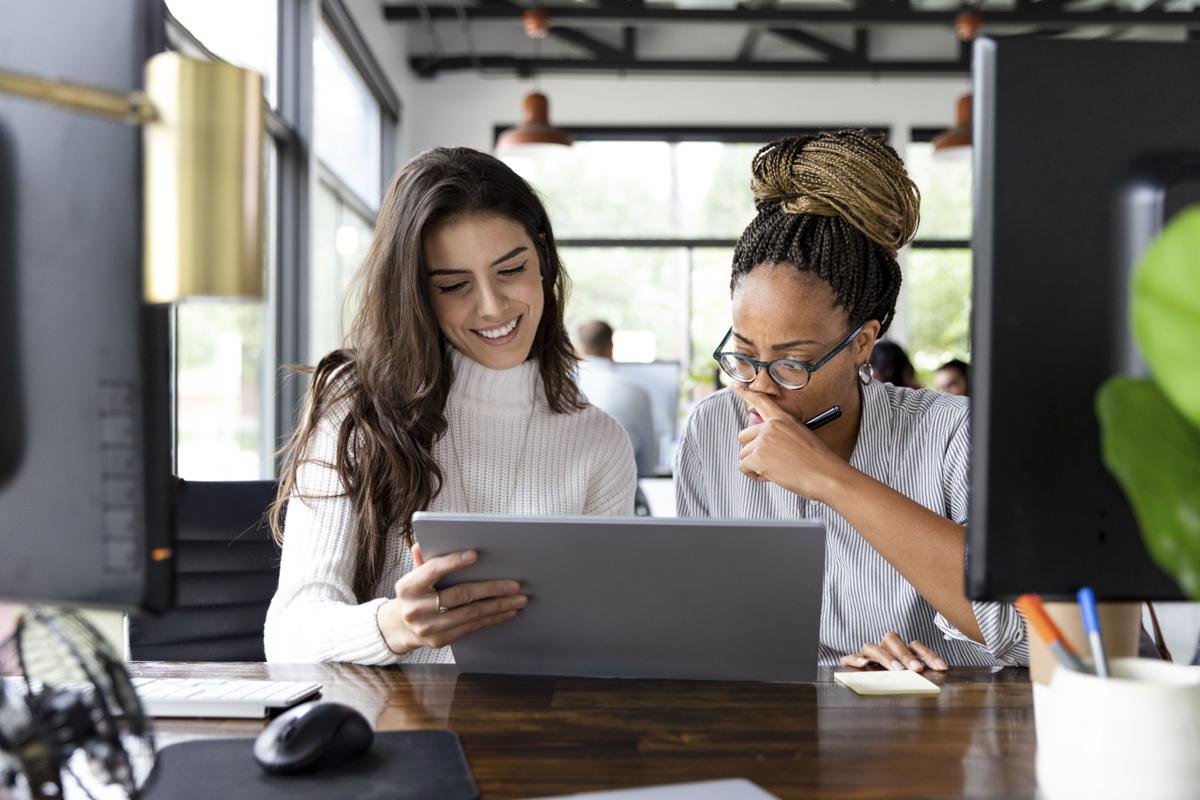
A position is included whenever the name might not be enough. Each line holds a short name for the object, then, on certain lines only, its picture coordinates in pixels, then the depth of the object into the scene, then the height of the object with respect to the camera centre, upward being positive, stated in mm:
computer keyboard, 1011 -319
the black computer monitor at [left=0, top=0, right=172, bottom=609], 624 +13
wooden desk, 847 -329
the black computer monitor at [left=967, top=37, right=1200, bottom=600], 699 +46
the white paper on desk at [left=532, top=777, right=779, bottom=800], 785 -312
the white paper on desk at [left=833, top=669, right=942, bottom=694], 1137 -339
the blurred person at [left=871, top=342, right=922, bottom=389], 4168 +18
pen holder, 677 -233
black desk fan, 650 -211
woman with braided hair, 1568 -54
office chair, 1805 -361
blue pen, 707 -169
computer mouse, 834 -295
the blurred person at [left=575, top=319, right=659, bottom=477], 4312 -150
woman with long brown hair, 1570 -68
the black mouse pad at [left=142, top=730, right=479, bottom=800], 796 -317
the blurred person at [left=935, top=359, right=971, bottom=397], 4791 -40
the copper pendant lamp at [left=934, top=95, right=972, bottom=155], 5277 +1177
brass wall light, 580 +105
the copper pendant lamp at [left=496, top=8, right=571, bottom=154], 5281 +1147
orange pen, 736 -182
